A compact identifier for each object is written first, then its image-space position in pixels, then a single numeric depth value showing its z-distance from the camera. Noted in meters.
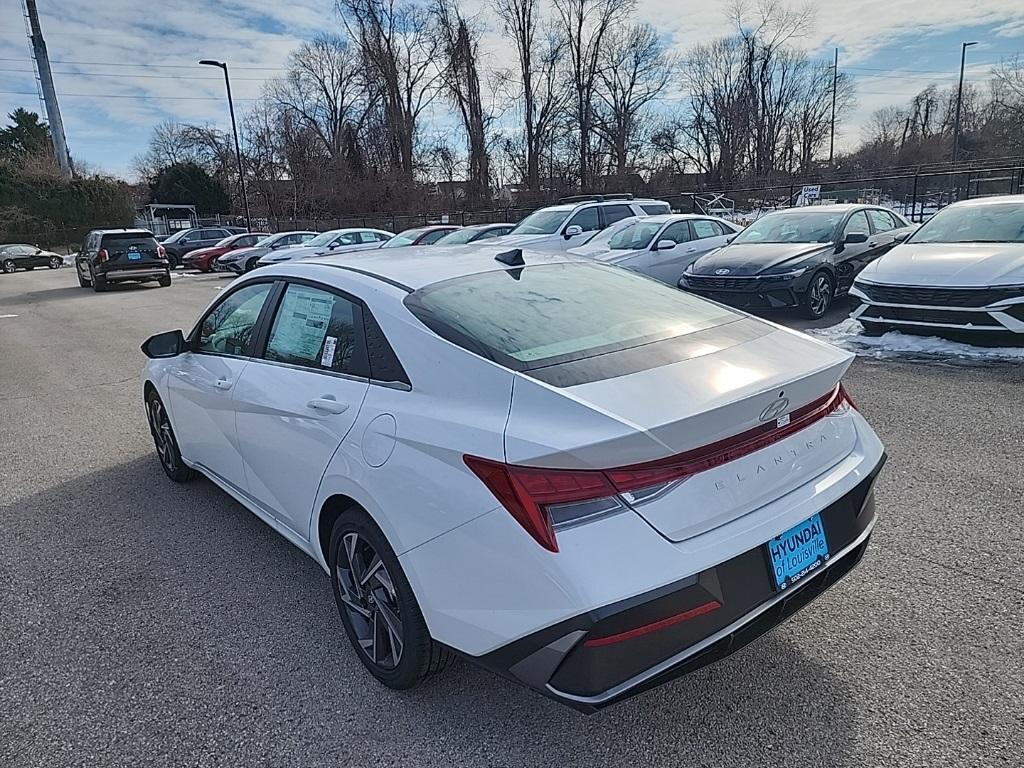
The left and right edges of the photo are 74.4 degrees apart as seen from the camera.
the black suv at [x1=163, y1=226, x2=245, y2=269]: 31.00
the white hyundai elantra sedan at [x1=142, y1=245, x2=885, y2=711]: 1.84
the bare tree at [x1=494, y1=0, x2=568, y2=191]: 42.66
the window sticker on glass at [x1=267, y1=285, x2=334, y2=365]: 2.94
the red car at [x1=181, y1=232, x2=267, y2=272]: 26.98
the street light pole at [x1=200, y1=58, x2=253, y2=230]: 29.16
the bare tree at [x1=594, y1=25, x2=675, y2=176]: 43.28
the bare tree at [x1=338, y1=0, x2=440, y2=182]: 42.94
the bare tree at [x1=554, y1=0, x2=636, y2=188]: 42.41
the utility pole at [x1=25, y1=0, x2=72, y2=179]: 42.62
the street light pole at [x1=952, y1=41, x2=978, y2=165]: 37.17
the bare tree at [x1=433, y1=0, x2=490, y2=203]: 42.94
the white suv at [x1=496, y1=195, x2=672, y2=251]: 13.55
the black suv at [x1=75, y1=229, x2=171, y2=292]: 19.34
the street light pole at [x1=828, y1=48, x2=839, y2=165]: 50.18
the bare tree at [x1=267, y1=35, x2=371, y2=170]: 46.34
